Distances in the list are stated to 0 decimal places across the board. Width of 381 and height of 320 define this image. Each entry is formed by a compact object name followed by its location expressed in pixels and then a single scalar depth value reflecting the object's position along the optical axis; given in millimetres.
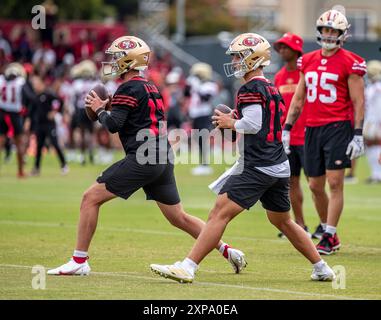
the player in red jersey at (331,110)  23516
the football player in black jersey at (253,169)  18578
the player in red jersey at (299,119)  26109
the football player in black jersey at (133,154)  19547
